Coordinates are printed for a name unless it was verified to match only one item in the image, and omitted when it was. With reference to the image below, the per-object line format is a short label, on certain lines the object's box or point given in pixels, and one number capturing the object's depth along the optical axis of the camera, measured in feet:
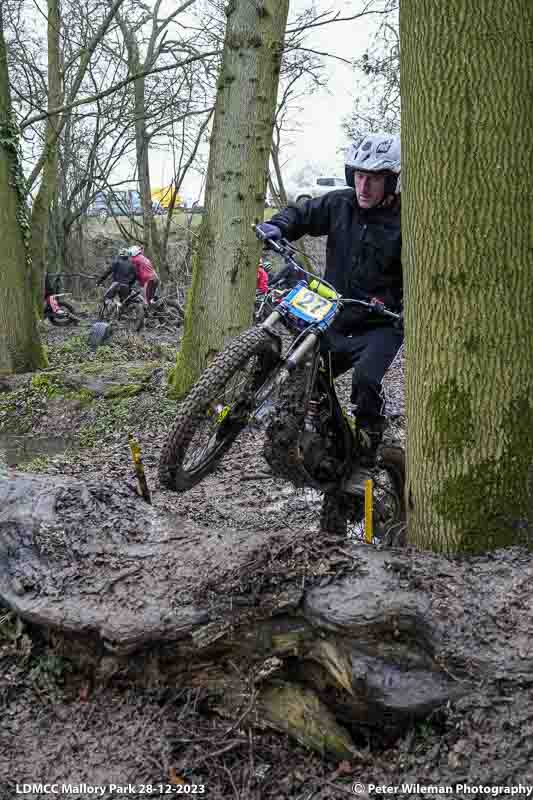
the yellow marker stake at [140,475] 12.80
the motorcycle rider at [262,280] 47.87
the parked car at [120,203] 82.82
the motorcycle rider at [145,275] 54.95
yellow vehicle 84.17
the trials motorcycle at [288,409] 11.86
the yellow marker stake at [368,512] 12.94
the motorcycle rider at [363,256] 13.24
